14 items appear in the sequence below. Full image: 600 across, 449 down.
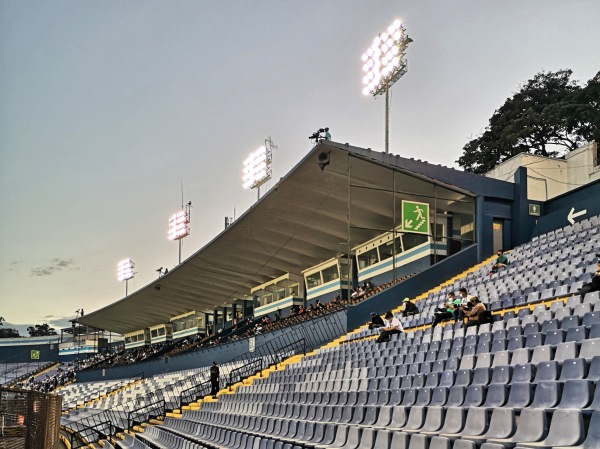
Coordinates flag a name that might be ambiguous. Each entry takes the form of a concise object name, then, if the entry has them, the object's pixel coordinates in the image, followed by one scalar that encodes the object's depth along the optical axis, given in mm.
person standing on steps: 18391
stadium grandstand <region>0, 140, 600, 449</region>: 6684
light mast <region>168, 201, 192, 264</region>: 47938
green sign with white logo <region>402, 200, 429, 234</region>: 20019
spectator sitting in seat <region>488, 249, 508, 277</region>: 16812
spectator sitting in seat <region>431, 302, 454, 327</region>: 13117
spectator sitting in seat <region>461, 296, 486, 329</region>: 10383
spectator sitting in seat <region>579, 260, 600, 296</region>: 9820
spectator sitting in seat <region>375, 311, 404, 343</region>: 13398
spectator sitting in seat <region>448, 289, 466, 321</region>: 12791
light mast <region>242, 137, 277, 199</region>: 35094
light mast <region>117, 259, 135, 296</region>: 60062
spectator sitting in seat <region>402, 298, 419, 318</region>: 15914
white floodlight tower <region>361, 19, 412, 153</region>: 23172
